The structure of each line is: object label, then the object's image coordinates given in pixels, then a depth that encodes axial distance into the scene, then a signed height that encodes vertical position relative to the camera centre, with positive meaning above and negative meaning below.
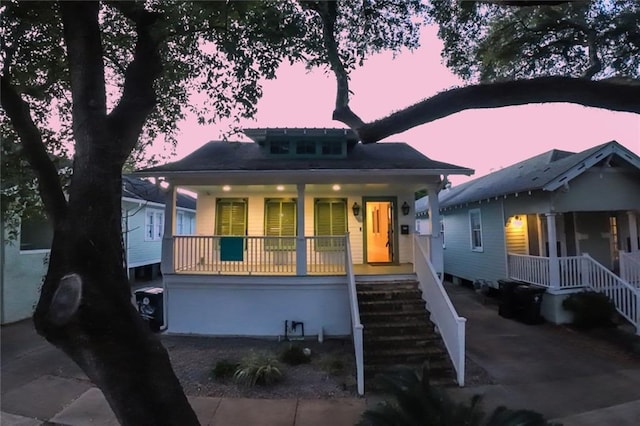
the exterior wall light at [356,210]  11.50 +0.87
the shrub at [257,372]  6.38 -2.20
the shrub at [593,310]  9.52 -1.82
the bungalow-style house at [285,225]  9.16 +0.45
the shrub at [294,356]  7.34 -2.23
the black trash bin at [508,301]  10.64 -1.76
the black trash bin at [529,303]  10.23 -1.75
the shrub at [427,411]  3.09 -1.41
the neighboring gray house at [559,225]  10.32 +0.40
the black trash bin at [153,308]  9.46 -1.64
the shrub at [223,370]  6.65 -2.24
